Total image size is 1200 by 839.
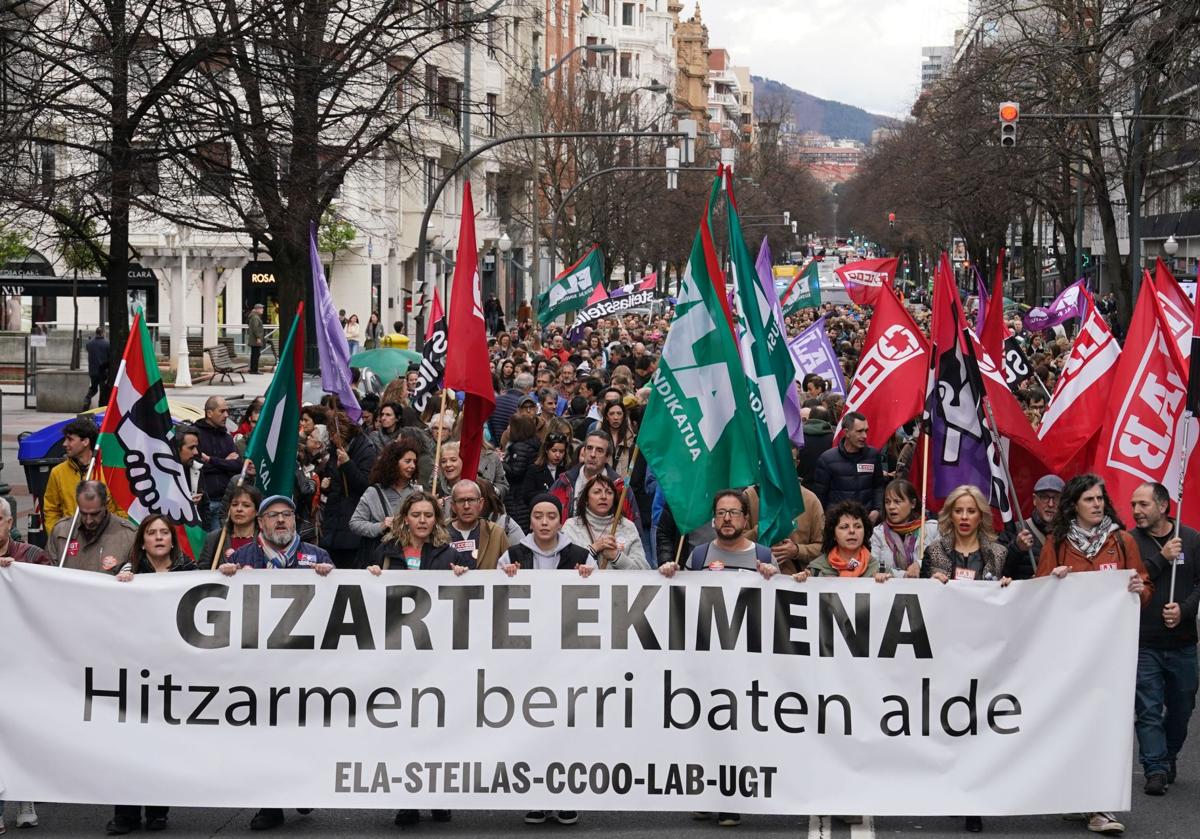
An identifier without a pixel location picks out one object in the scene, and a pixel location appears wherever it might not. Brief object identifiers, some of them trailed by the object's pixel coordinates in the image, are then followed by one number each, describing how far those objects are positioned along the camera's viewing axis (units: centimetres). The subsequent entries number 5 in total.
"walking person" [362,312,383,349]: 4150
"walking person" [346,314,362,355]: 3889
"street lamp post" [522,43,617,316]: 4000
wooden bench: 3900
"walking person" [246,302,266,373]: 4112
